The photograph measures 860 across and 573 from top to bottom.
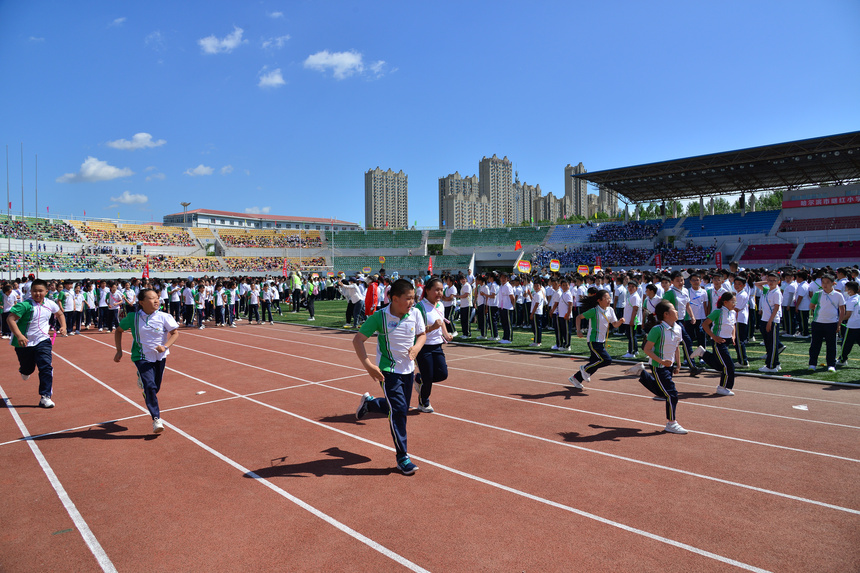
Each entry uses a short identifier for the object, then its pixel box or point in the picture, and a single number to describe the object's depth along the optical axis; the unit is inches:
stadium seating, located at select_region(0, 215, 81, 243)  1893.5
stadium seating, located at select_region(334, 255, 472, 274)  2598.7
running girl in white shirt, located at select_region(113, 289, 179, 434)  261.7
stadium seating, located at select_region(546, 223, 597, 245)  2260.1
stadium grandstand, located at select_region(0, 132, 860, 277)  1567.4
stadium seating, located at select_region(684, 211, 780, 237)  1787.6
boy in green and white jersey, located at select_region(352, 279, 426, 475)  203.3
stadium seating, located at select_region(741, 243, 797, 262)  1621.6
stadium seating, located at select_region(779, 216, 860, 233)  1585.9
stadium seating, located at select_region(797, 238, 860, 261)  1479.1
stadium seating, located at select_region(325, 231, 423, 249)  2834.6
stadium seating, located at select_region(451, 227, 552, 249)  2477.6
